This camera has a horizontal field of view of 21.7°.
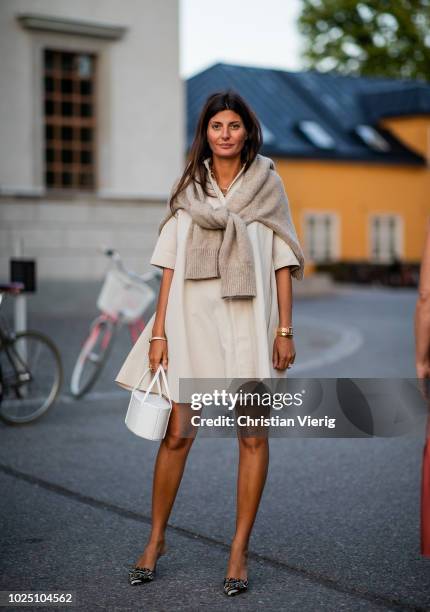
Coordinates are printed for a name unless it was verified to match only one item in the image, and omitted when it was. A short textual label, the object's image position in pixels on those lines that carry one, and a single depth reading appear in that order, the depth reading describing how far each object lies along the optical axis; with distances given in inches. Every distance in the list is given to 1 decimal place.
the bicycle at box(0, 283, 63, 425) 328.2
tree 1775.3
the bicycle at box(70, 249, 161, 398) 381.4
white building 676.7
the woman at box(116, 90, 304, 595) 169.3
